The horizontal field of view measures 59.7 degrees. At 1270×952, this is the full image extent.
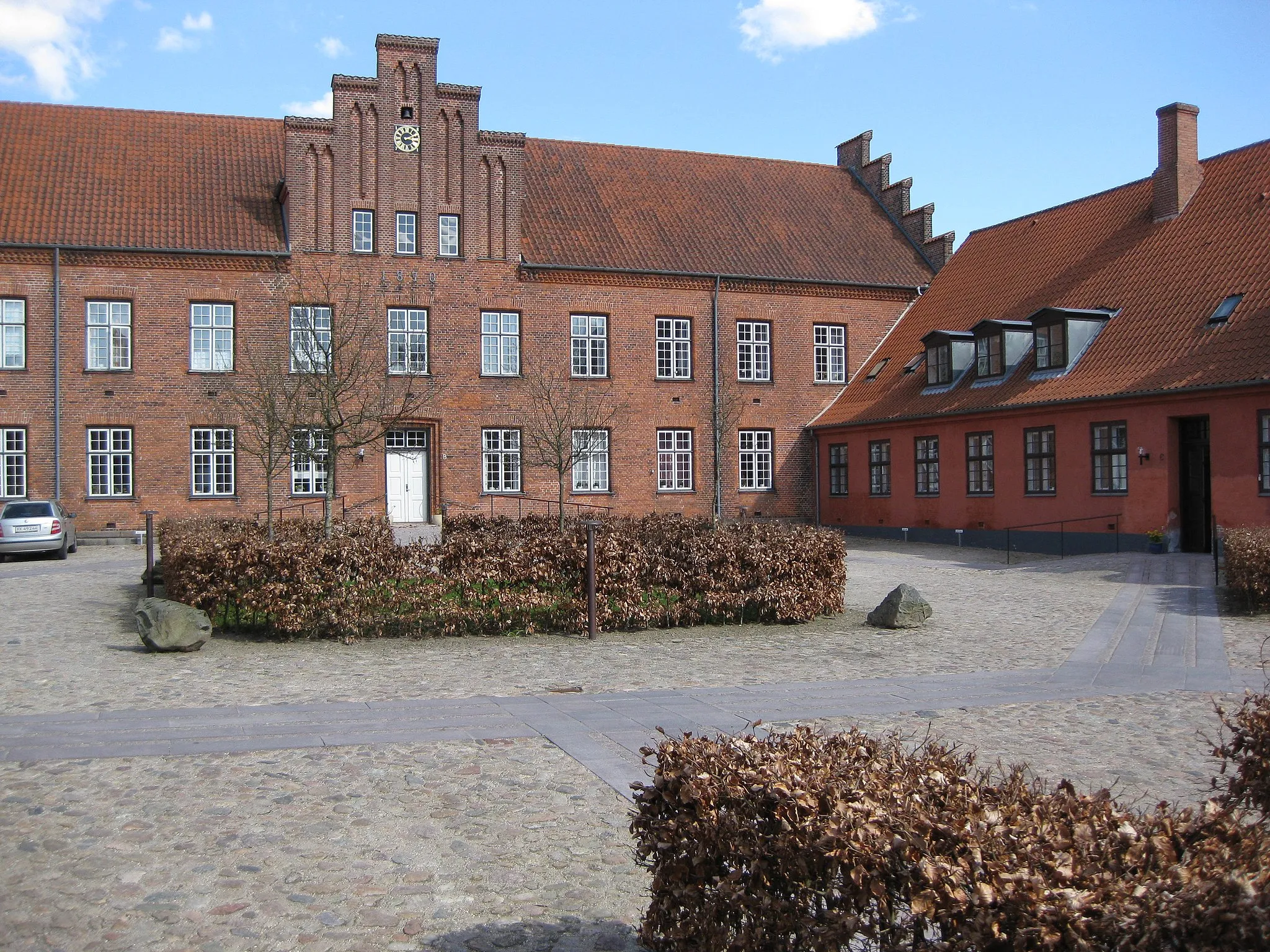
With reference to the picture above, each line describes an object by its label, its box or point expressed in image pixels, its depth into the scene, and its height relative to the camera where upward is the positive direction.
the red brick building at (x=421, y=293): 29.80 +5.82
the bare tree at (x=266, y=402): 20.95 +1.99
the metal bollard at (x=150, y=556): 17.05 -1.02
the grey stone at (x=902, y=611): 14.15 -1.64
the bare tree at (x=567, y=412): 31.72 +2.28
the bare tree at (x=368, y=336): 29.09 +4.33
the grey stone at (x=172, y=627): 12.20 -1.50
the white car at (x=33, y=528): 24.98 -0.78
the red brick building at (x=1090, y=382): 23.62 +2.45
